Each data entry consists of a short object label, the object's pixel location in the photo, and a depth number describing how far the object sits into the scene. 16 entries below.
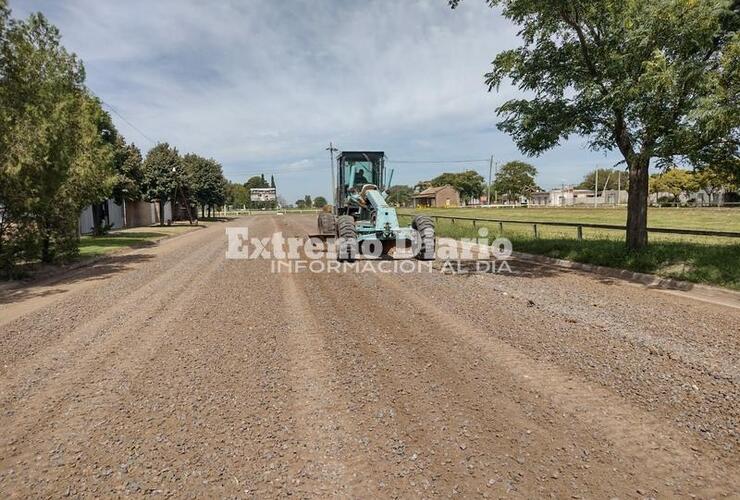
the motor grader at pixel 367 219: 13.11
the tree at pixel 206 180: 46.12
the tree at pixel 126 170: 26.03
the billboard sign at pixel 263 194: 117.81
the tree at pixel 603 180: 122.99
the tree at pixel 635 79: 8.31
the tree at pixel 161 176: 33.78
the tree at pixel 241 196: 124.81
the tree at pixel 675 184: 73.88
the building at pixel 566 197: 107.06
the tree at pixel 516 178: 103.88
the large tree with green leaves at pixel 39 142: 10.57
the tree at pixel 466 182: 120.62
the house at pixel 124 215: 28.78
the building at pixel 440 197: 115.94
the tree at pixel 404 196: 133.59
